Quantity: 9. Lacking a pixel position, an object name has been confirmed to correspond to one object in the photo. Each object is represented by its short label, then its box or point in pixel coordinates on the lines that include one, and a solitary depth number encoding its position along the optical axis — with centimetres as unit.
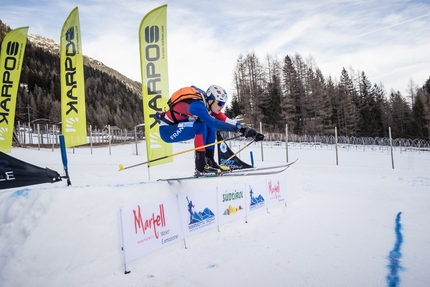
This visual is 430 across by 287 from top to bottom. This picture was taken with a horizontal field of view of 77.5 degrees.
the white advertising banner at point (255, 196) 663
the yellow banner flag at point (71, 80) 977
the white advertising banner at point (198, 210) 479
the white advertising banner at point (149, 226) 374
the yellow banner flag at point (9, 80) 1134
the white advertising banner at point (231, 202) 572
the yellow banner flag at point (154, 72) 788
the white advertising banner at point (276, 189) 751
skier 463
